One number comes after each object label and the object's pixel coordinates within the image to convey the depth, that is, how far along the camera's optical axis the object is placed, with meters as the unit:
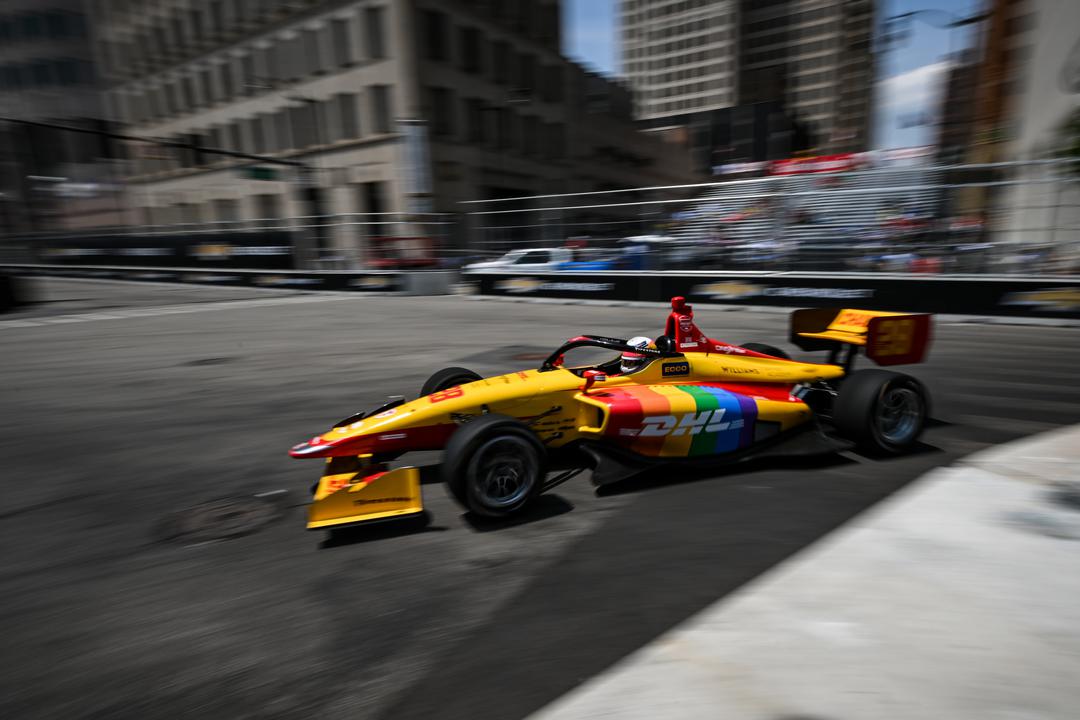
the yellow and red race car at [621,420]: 3.65
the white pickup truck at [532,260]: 14.86
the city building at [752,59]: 108.64
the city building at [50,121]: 31.31
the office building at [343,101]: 30.58
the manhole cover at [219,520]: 3.66
